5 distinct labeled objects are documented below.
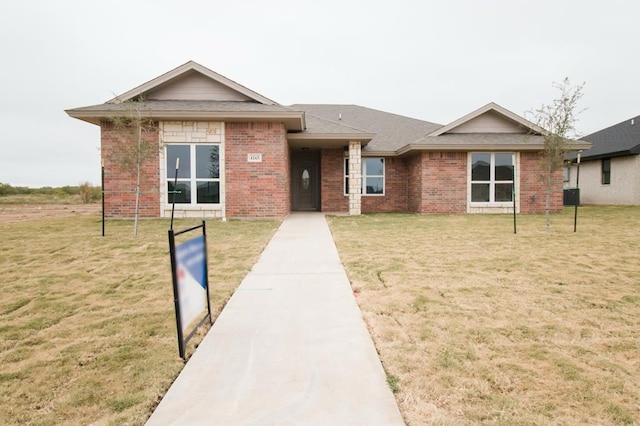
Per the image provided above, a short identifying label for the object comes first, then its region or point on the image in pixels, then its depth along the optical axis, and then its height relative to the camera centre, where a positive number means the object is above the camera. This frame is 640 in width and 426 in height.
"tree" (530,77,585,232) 10.15 +2.19
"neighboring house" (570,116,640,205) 22.03 +2.08
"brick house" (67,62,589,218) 13.49 +1.81
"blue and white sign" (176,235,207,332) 2.87 -0.64
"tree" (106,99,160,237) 9.65 +1.41
